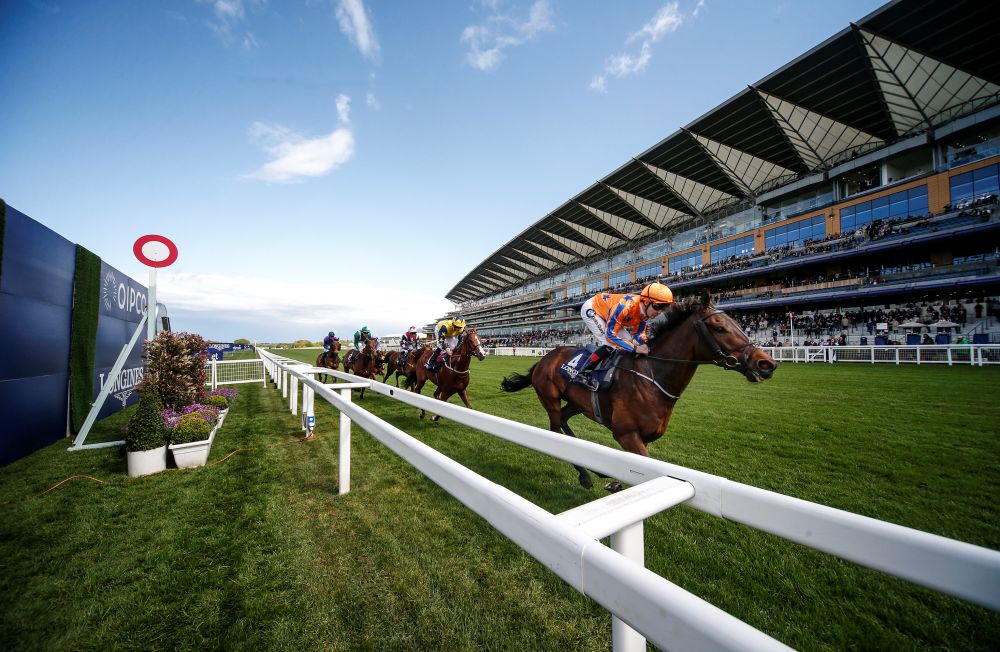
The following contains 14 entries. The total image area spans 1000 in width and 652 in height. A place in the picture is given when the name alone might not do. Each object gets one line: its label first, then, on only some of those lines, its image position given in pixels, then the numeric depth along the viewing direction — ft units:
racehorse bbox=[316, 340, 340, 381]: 37.31
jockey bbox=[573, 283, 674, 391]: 11.48
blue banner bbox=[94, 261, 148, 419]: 22.07
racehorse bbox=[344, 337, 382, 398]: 34.63
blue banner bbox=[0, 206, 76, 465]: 14.55
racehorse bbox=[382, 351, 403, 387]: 36.24
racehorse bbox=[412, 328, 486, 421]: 21.95
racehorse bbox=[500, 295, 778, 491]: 9.89
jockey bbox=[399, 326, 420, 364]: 33.33
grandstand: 67.21
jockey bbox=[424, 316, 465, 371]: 23.41
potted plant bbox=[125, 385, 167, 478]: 12.66
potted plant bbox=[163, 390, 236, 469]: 13.34
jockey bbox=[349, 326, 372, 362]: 36.00
